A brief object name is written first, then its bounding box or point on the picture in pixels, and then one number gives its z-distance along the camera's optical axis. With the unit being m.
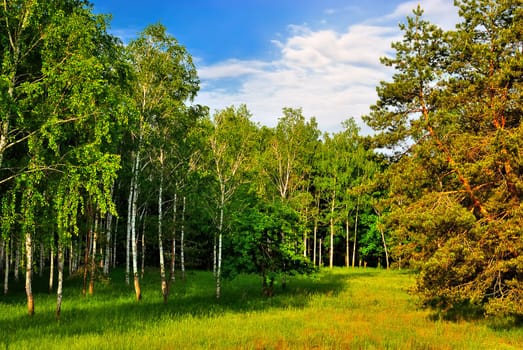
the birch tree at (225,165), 20.78
